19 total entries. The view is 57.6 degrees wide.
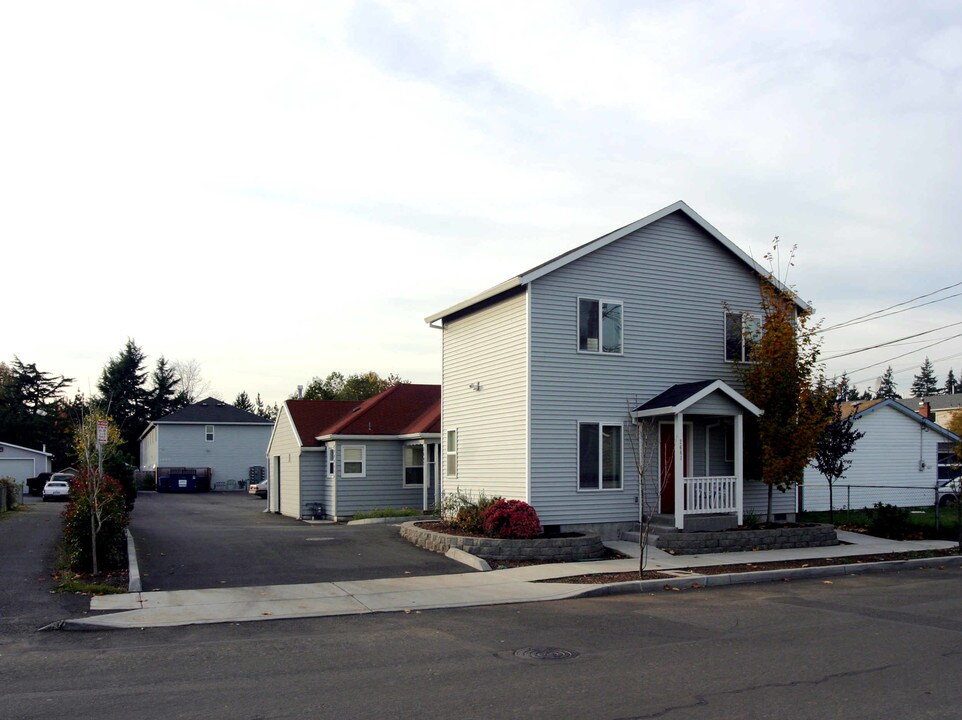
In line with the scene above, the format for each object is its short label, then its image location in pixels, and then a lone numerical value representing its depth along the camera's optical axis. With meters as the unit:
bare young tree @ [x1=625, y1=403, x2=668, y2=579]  20.22
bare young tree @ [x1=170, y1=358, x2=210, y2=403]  94.22
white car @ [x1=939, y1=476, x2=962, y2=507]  21.25
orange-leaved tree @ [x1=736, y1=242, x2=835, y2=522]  19.80
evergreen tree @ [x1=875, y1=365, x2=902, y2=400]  132.38
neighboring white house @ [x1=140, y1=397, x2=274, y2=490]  62.09
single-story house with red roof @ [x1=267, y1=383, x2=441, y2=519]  29.84
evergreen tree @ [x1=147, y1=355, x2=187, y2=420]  81.81
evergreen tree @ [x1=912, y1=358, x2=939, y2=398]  133.49
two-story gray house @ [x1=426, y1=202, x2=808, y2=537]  19.36
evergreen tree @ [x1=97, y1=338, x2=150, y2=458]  79.06
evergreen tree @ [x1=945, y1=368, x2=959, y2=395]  115.56
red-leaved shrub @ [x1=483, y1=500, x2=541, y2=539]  17.84
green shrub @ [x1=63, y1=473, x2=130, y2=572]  15.06
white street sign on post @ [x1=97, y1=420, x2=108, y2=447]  15.39
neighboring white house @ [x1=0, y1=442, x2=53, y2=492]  64.38
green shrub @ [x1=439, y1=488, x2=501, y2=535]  18.97
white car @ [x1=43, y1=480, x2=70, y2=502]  48.81
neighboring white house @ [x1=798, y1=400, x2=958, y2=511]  30.27
